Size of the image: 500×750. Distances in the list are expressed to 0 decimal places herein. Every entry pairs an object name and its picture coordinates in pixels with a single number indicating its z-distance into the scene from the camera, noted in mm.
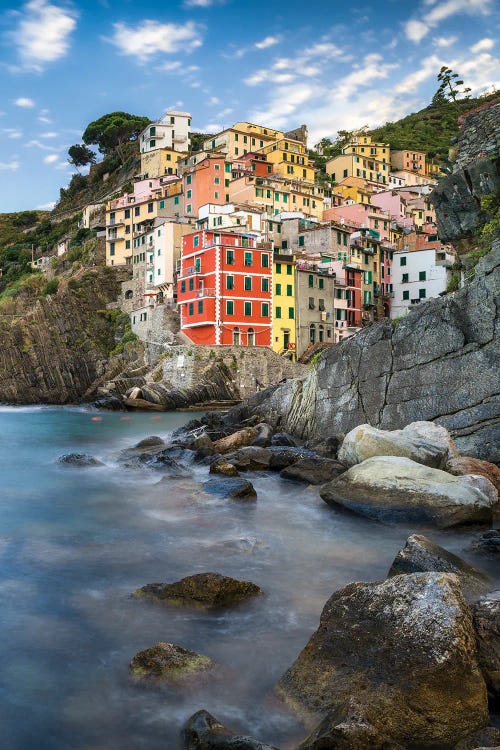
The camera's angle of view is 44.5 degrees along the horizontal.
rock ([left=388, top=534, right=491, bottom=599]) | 7633
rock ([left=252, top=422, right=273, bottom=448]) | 21922
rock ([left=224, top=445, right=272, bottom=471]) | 18359
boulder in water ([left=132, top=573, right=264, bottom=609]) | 7973
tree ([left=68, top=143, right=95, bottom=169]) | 112375
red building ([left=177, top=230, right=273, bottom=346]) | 53344
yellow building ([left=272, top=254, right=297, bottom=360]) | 56812
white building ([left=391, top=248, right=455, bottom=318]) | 63375
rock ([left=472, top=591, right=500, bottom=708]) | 5461
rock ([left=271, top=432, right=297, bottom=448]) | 21891
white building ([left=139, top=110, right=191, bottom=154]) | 95750
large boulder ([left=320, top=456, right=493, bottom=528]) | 11430
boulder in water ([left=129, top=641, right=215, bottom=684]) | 6152
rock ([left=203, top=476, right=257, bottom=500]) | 14547
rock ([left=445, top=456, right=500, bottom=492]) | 13398
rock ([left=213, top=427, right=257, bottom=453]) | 21719
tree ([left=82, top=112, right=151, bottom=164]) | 108250
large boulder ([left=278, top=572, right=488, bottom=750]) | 5039
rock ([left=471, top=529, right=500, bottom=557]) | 9883
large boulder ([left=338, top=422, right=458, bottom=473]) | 13777
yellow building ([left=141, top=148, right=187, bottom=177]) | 91562
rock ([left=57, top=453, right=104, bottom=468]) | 20766
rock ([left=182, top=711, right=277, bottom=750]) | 4676
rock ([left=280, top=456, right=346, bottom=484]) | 16000
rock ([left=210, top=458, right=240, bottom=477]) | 17516
